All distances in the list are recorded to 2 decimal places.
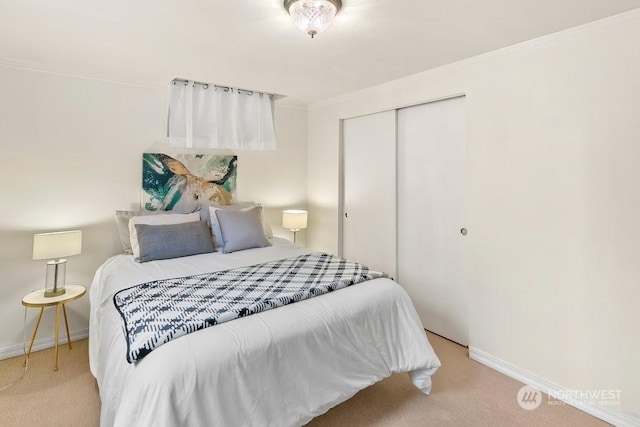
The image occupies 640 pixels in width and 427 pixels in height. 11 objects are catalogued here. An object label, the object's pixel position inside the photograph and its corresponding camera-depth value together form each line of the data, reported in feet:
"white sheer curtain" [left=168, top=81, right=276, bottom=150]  10.16
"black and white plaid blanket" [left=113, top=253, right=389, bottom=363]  4.71
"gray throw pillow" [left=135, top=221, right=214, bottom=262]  8.41
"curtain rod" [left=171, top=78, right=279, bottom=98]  9.84
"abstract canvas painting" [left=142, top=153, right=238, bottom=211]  10.03
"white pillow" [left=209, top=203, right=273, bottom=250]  9.82
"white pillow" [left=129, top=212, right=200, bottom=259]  8.60
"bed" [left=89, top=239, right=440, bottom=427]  4.15
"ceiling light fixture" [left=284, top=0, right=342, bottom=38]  5.23
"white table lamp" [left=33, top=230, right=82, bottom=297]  7.64
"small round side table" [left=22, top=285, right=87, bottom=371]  7.53
